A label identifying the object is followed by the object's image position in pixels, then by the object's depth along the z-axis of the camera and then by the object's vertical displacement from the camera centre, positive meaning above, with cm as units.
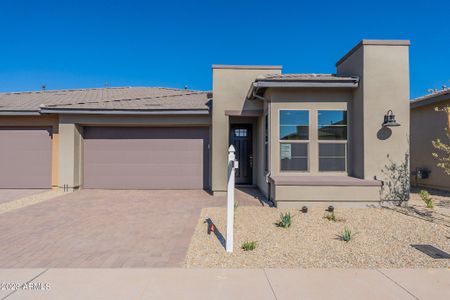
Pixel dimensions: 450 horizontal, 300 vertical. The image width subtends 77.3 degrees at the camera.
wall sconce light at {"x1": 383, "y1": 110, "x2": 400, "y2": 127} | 770 +88
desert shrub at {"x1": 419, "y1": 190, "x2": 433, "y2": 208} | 720 -121
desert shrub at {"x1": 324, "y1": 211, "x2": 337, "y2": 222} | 644 -152
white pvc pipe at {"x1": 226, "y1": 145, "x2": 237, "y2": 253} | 453 -79
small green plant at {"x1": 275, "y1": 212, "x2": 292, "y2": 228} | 591 -149
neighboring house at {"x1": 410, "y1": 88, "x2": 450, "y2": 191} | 1042 +66
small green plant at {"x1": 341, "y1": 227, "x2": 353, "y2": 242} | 503 -153
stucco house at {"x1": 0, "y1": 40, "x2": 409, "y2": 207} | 795 +59
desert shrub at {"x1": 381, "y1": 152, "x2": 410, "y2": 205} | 780 -82
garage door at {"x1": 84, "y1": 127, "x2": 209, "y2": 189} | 1091 -25
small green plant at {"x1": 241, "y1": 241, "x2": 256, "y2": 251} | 462 -157
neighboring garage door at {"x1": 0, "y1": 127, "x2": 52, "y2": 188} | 1083 -34
